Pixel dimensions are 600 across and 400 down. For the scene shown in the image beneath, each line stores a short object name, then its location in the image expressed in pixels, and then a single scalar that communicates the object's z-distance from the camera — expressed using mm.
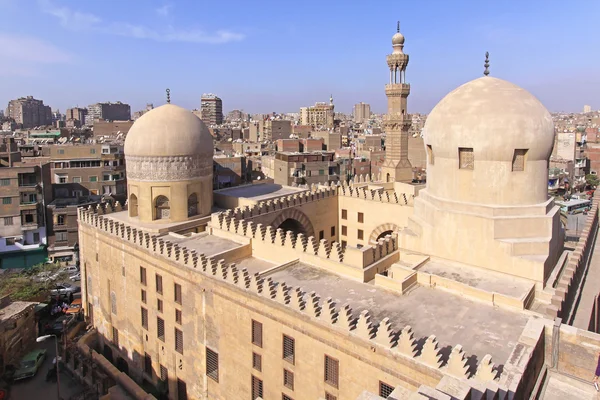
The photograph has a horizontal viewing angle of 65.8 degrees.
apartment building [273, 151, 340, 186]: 52438
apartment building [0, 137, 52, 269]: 38188
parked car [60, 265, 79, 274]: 36681
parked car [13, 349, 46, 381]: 23047
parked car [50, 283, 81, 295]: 32500
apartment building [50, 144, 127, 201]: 44469
